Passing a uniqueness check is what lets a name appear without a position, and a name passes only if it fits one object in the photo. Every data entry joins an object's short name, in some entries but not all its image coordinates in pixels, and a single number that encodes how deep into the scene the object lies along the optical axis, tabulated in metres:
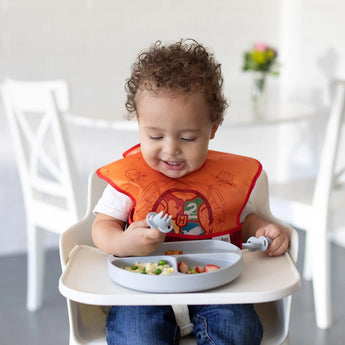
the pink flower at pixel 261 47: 2.86
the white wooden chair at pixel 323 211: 2.35
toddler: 1.43
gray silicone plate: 1.30
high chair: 1.28
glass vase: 2.92
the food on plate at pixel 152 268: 1.35
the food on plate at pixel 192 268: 1.37
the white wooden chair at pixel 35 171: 2.36
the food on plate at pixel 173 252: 1.45
